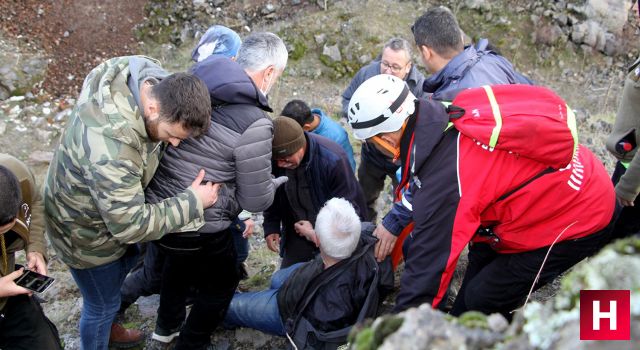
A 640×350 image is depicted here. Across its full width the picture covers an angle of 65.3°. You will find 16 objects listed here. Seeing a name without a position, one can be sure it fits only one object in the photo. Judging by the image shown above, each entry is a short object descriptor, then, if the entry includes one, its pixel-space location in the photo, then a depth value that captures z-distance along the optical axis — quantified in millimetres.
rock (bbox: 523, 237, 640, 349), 1187
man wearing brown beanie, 4086
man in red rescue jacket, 2738
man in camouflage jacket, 2732
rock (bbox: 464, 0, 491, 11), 12475
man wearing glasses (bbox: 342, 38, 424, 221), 5473
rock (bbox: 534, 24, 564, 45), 12312
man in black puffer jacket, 3139
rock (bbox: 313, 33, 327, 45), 12016
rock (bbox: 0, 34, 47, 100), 10422
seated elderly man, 3506
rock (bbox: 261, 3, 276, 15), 12648
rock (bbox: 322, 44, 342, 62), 11867
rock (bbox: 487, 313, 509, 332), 1339
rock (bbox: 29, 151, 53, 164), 9078
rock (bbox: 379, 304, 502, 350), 1293
